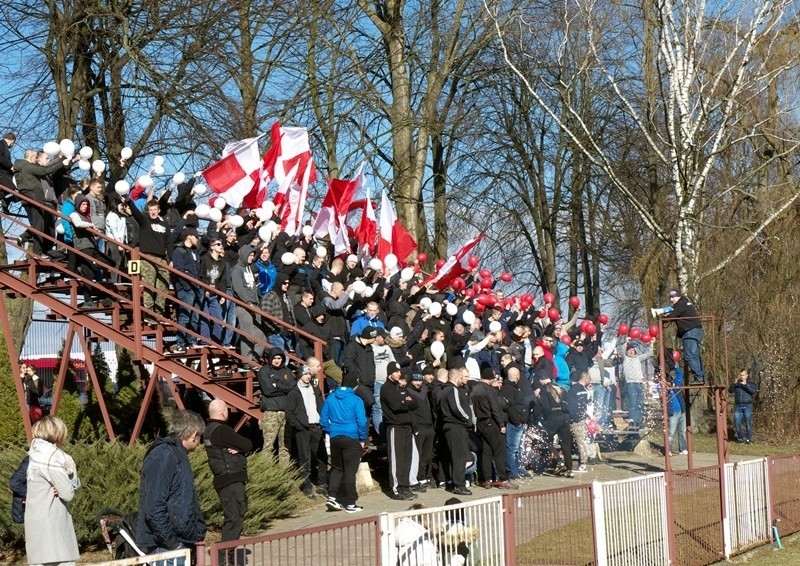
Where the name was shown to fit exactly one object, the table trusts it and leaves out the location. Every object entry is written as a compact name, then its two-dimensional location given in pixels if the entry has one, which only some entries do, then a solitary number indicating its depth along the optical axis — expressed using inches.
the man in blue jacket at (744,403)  967.6
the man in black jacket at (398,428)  605.6
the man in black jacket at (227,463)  400.5
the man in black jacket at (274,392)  585.0
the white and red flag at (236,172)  759.7
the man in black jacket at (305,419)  587.5
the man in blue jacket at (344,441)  564.1
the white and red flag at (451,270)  816.9
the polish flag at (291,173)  805.9
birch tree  856.3
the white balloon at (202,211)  670.5
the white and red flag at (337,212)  799.1
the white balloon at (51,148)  636.1
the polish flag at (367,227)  853.2
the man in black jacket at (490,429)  660.1
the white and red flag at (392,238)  856.3
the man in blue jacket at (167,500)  337.1
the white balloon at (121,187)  640.4
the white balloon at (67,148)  629.6
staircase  599.5
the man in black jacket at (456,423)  633.6
